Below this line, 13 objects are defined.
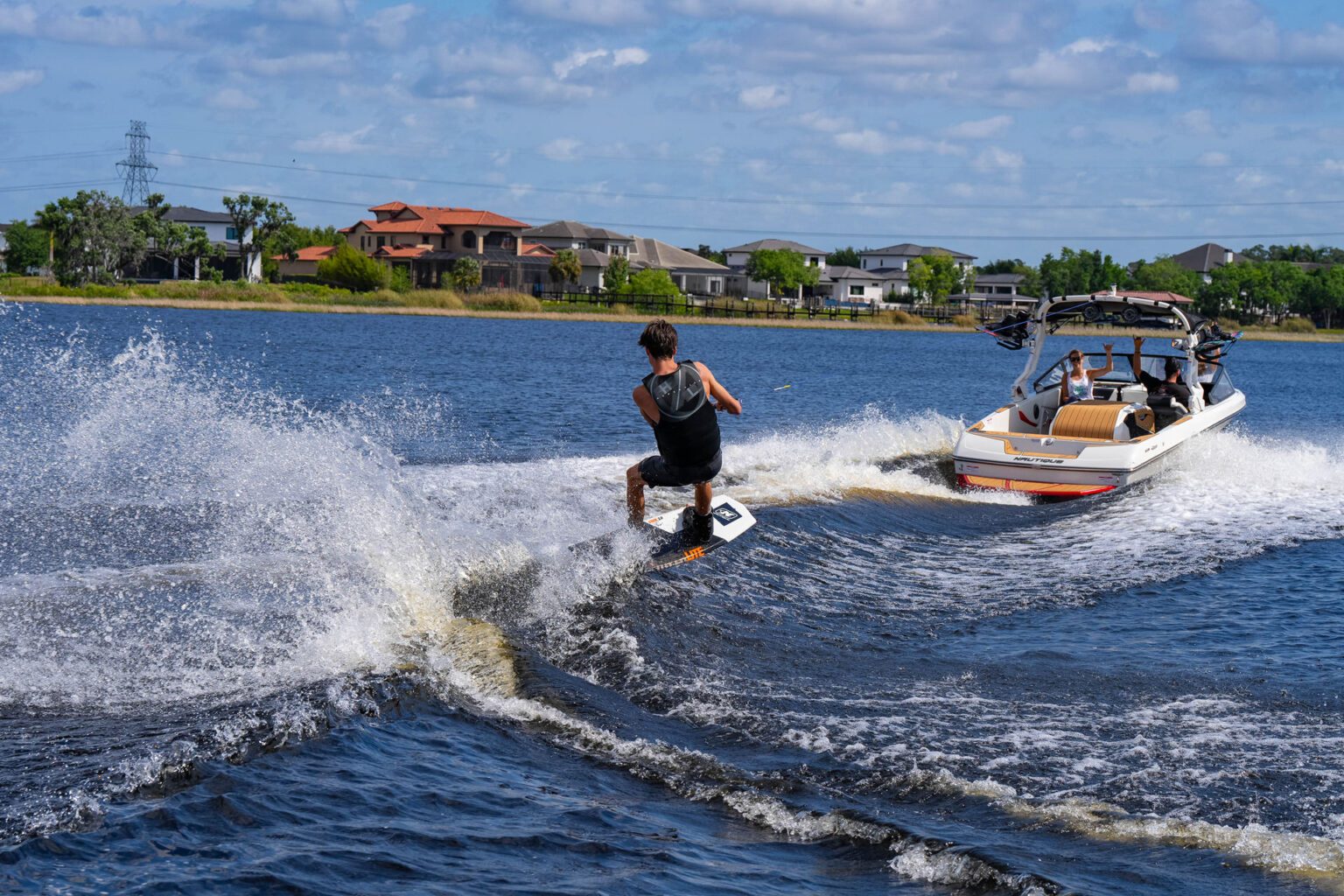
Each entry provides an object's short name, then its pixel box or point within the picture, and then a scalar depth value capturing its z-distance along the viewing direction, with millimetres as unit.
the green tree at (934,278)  139625
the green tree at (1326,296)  133375
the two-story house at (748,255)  145750
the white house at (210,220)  133750
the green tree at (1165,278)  141500
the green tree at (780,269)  143500
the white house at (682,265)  135875
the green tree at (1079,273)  139125
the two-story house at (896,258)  170375
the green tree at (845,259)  180250
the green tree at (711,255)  177625
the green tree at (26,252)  131375
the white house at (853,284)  154000
